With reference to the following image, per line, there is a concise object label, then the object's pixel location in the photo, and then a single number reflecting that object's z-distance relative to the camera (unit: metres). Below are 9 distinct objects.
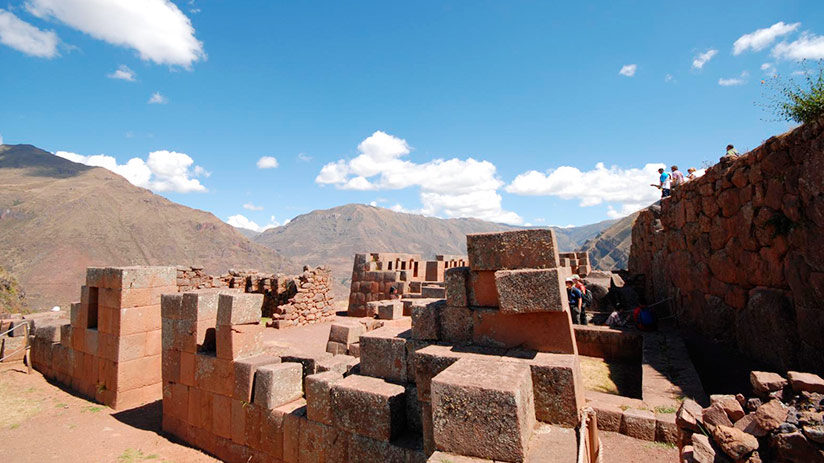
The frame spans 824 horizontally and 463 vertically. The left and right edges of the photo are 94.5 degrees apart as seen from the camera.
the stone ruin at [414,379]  3.01
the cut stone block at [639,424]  4.33
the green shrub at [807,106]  5.19
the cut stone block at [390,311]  10.22
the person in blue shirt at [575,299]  9.06
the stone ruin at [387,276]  15.91
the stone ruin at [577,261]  18.79
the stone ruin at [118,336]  7.53
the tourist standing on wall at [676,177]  10.90
